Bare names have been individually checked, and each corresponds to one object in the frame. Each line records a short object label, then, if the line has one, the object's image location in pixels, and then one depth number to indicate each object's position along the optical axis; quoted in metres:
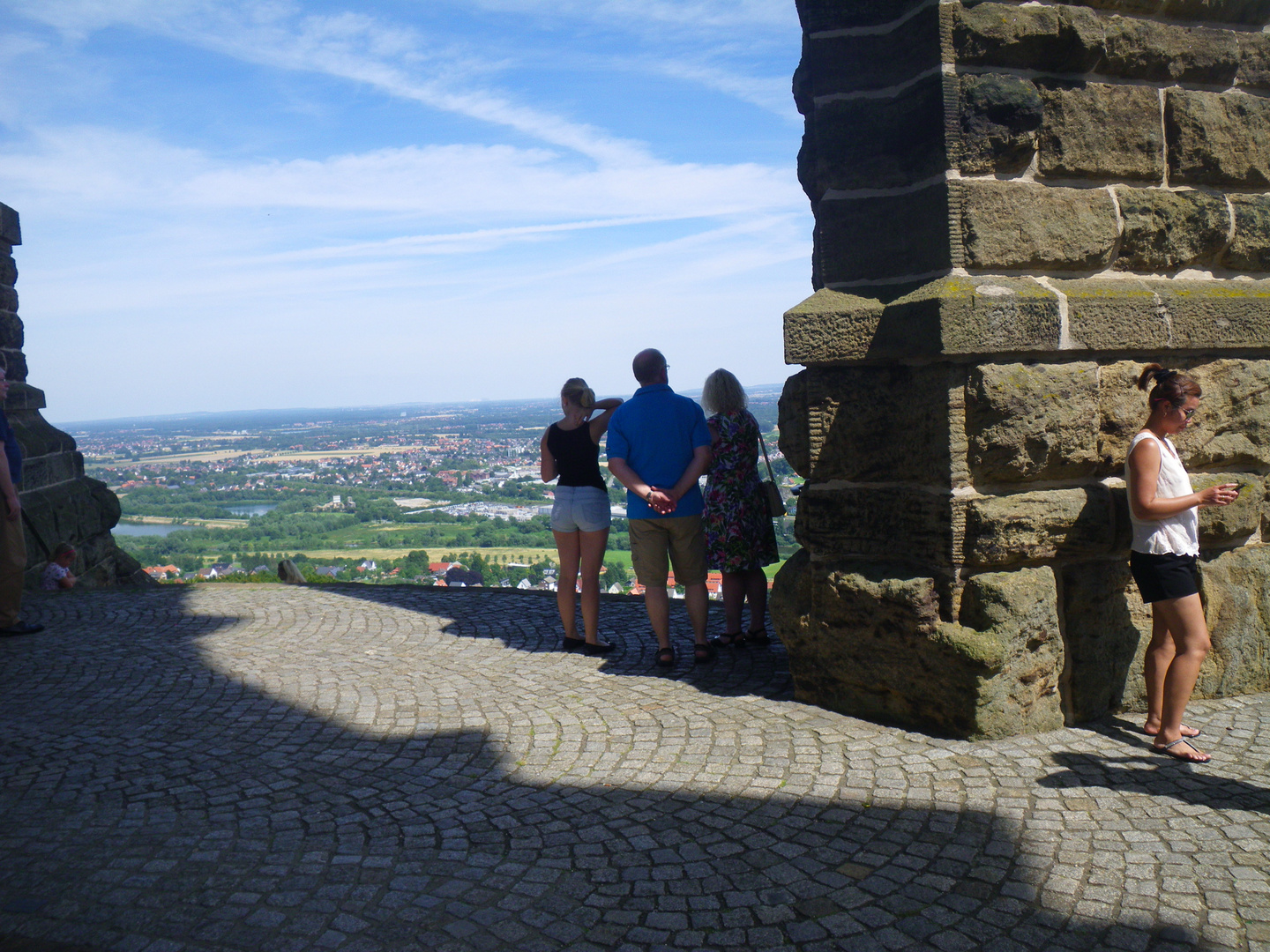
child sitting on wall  7.69
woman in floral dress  5.19
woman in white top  3.48
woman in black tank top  5.39
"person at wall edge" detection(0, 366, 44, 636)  5.99
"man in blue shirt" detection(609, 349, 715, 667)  4.99
